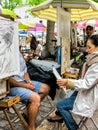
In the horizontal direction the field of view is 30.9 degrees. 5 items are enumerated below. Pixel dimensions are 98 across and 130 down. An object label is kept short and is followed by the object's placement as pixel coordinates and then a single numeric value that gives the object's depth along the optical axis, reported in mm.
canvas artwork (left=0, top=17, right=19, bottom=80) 2078
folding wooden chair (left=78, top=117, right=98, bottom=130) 2482
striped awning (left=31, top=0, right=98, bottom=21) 3070
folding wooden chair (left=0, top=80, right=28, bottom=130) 2224
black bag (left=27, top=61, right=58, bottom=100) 3014
